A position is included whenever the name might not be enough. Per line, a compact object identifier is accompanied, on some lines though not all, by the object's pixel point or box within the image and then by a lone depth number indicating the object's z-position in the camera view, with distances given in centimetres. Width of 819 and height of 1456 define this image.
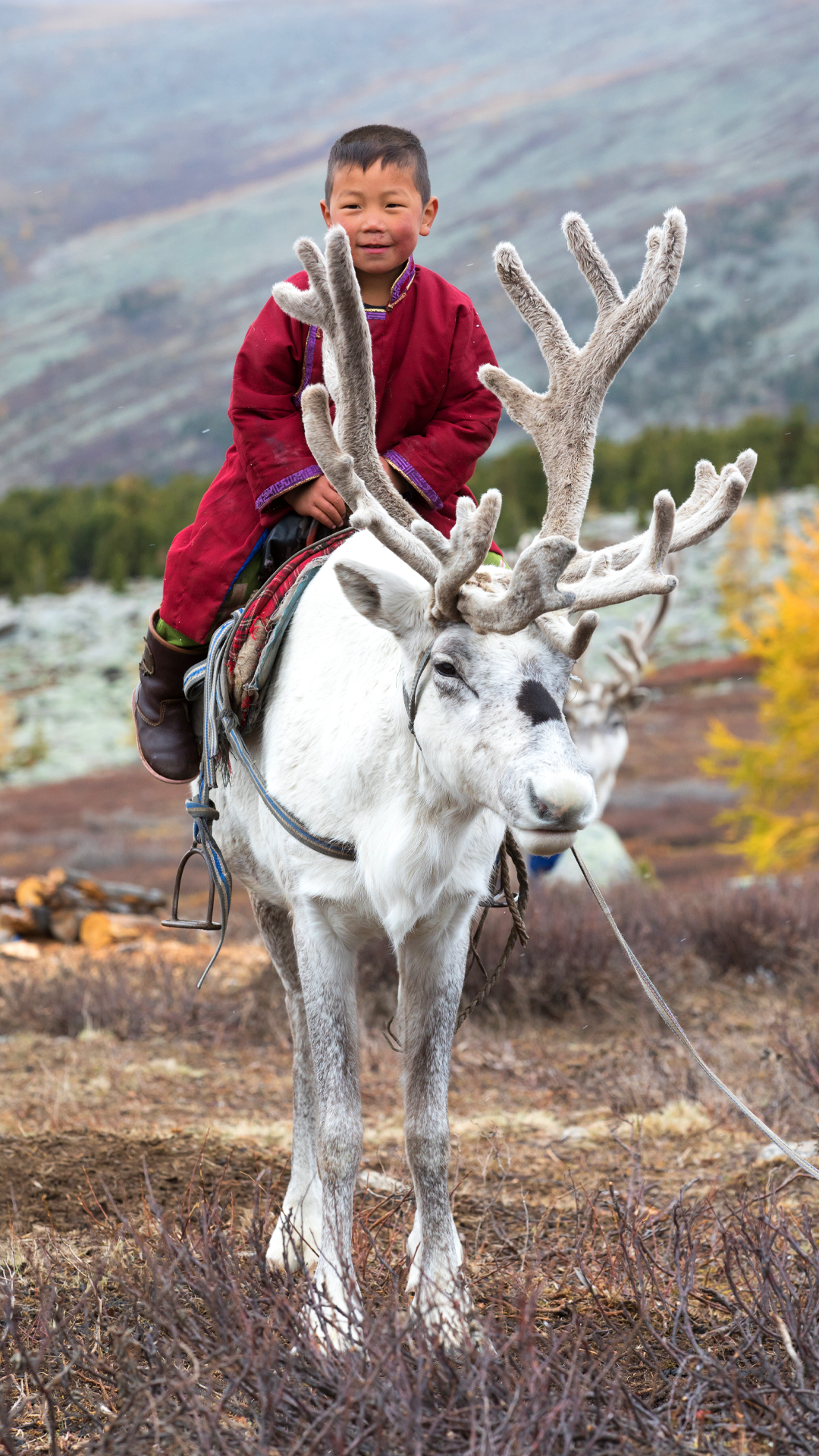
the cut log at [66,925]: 1894
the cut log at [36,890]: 1919
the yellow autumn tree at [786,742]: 2948
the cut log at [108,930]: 1861
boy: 575
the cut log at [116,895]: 2041
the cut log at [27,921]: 1877
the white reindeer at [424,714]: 448
